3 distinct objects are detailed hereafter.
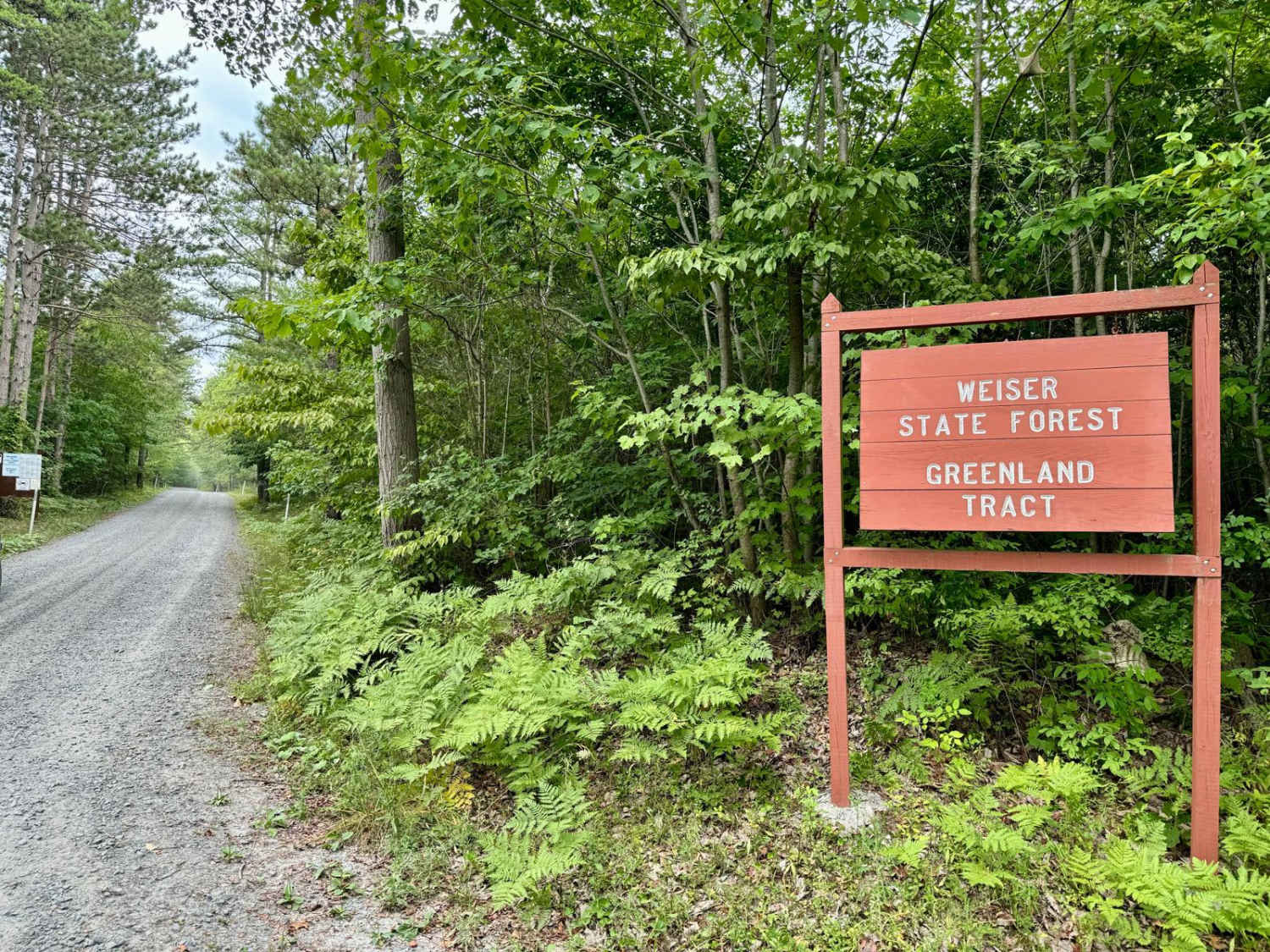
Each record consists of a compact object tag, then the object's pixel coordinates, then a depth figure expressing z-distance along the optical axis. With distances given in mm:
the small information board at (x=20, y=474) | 11422
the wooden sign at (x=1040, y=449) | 2770
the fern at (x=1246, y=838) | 2715
